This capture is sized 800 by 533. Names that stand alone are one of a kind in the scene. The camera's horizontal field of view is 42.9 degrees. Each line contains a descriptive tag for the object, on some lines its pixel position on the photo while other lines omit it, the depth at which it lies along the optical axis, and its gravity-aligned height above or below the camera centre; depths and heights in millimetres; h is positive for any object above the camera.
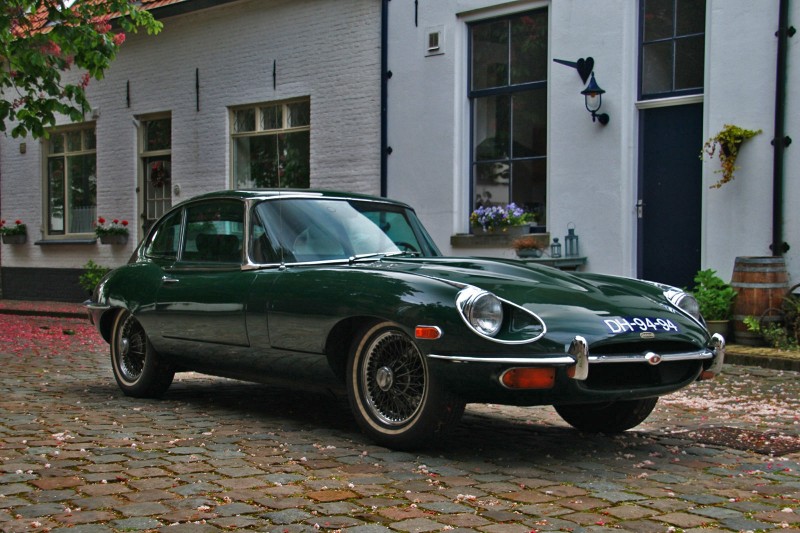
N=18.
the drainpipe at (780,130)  9875 +928
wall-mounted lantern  11156 +1397
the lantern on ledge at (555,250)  11602 -298
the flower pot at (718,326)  9781 -973
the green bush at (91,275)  17688 -958
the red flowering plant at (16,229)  19734 -171
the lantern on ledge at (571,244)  11492 -227
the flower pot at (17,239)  19750 -364
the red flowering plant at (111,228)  17750 -124
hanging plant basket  10062 +797
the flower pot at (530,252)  11602 -323
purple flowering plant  12055 +79
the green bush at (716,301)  9930 -743
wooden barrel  9617 -583
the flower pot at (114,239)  17797 -316
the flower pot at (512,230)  12011 -79
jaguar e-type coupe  4727 -504
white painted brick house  10312 +1414
